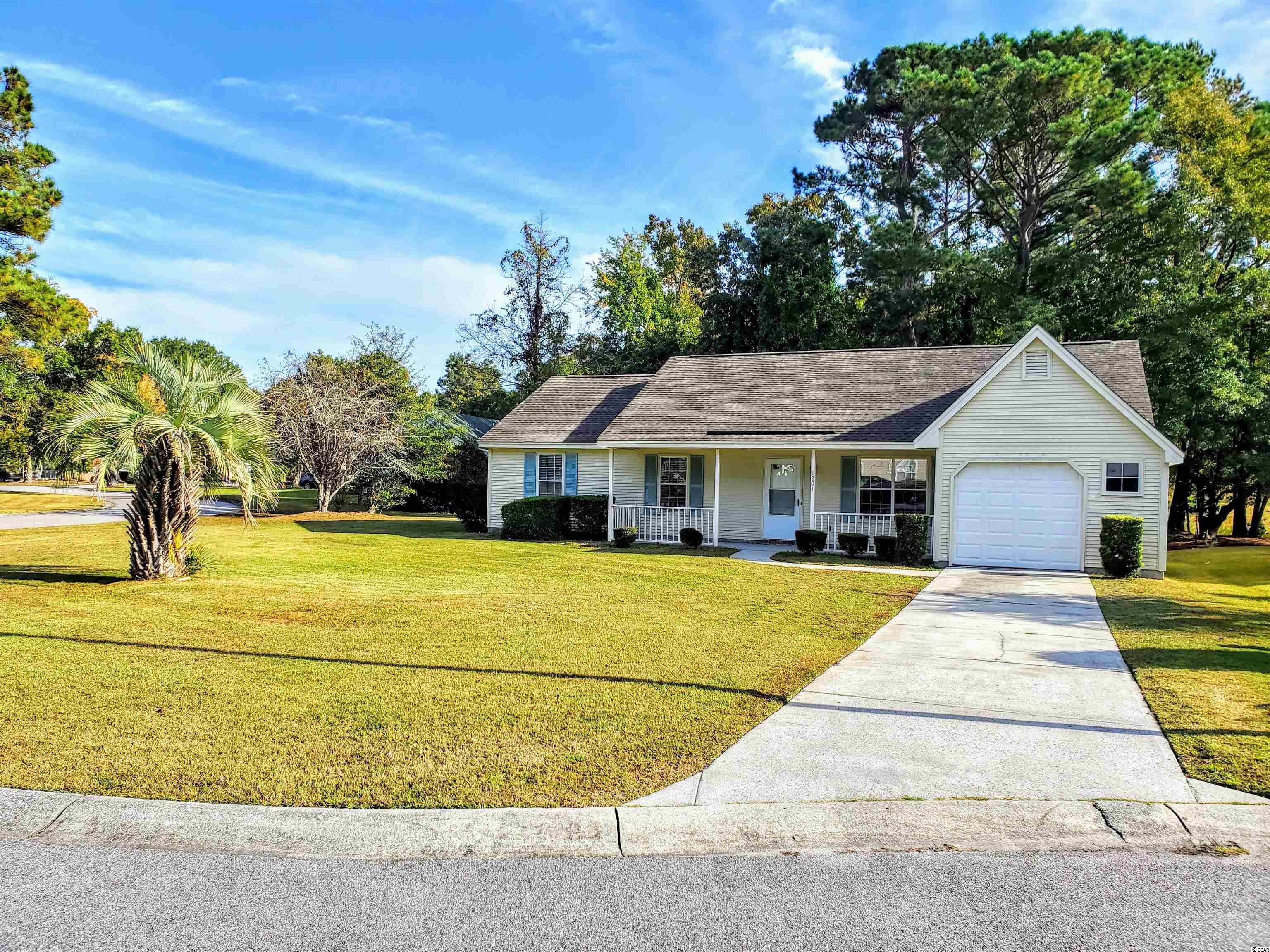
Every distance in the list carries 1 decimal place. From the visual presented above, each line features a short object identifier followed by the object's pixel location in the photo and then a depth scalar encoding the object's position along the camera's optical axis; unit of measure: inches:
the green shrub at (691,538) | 768.3
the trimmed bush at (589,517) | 839.7
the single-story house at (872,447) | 642.8
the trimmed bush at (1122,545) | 604.4
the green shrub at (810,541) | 705.6
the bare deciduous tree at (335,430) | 1101.1
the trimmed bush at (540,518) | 833.5
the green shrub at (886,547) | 682.8
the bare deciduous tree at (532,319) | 1705.2
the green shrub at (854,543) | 701.3
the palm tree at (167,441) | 421.1
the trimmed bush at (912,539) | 666.2
